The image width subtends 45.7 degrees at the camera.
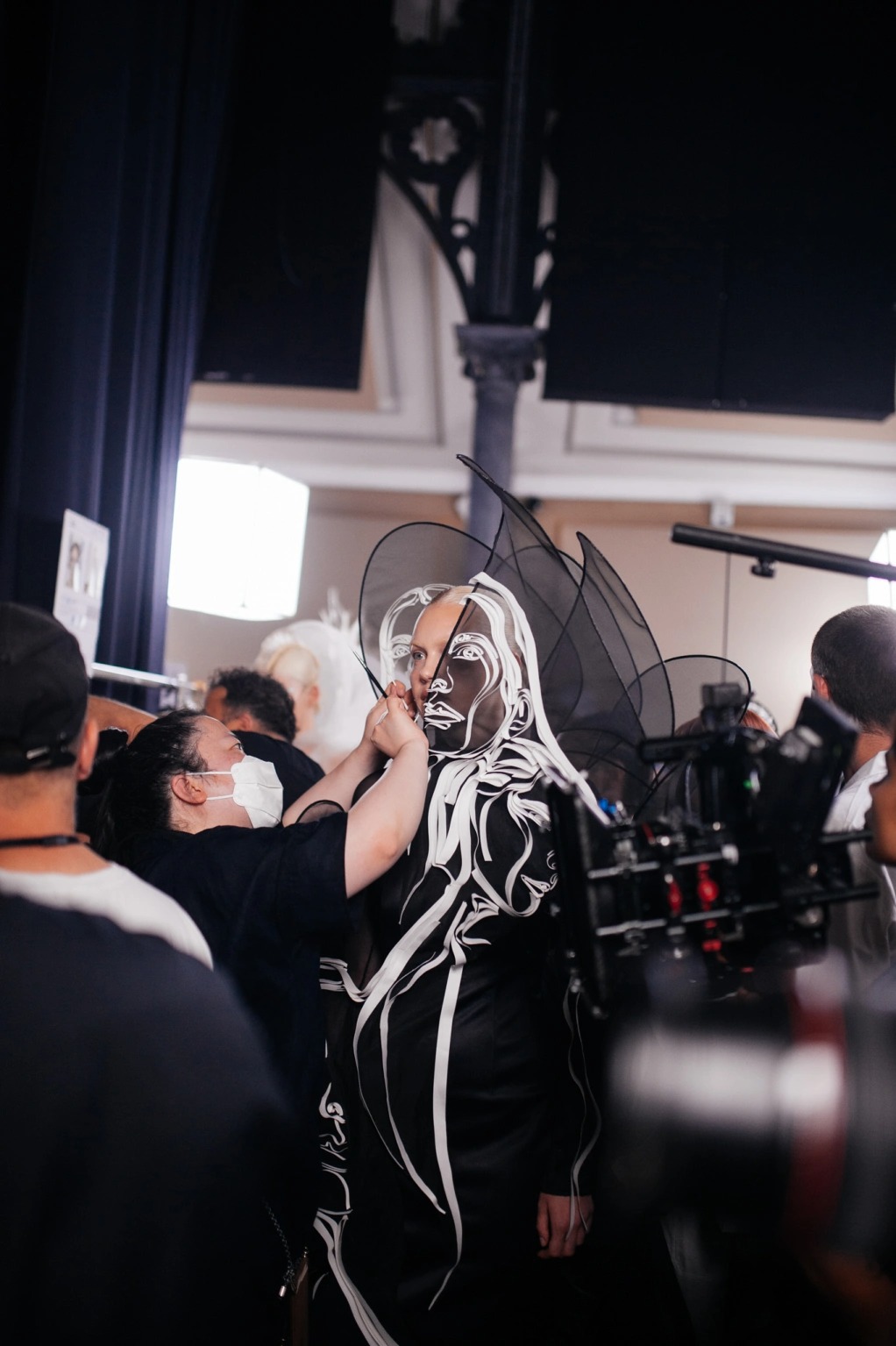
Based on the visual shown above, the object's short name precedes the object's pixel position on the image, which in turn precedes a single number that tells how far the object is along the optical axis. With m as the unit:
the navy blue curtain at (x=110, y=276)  2.27
